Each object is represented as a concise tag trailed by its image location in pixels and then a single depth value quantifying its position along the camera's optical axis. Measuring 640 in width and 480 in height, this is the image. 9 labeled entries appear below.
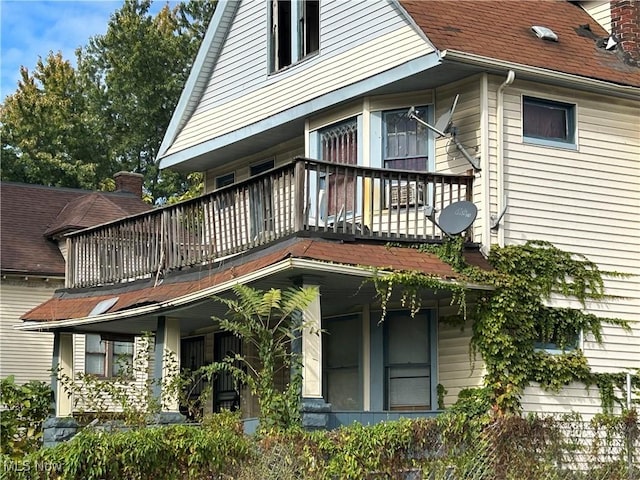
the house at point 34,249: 30.42
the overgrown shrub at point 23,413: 21.78
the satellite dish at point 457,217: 15.41
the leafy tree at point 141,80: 47.97
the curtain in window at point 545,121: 17.05
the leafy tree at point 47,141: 47.62
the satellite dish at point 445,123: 16.31
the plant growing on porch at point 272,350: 13.84
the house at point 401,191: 15.61
